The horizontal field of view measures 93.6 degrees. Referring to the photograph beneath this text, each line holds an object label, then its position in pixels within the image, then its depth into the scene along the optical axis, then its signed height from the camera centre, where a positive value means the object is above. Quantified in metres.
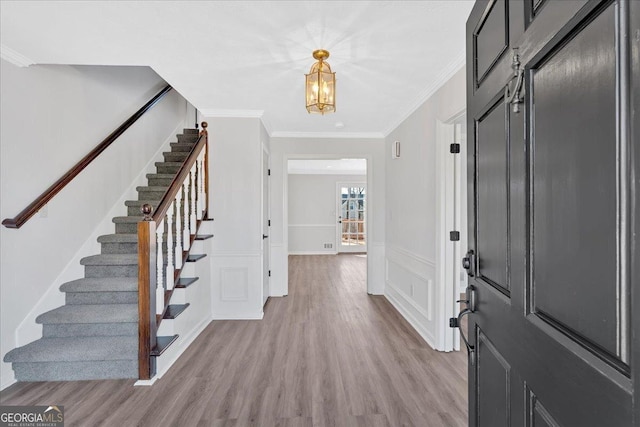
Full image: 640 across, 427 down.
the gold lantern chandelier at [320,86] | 2.05 +0.88
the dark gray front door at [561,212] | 0.46 +0.00
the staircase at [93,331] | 2.18 -0.92
